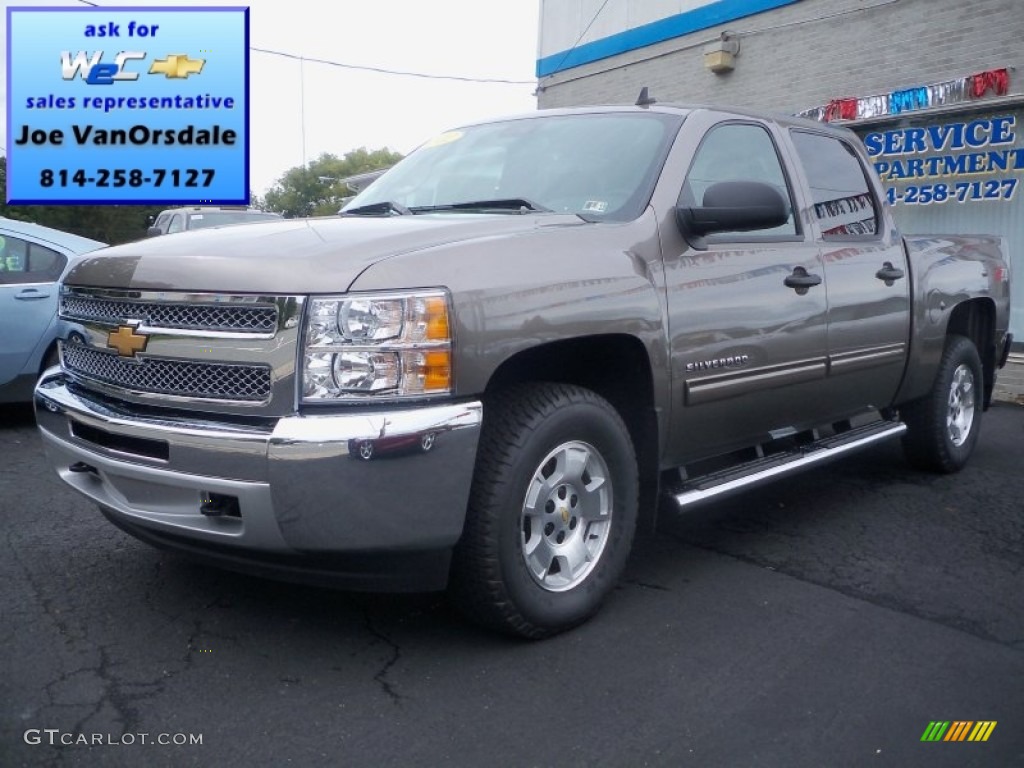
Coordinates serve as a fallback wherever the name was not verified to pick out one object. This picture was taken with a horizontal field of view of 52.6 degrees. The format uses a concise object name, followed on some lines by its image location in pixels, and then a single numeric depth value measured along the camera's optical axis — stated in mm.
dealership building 9805
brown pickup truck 2979
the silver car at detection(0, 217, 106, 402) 6941
